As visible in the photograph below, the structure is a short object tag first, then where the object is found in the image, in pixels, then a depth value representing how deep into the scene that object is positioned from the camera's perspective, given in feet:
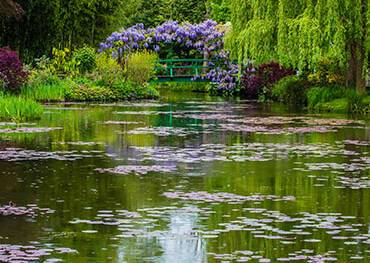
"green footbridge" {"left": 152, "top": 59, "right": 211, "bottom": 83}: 170.09
